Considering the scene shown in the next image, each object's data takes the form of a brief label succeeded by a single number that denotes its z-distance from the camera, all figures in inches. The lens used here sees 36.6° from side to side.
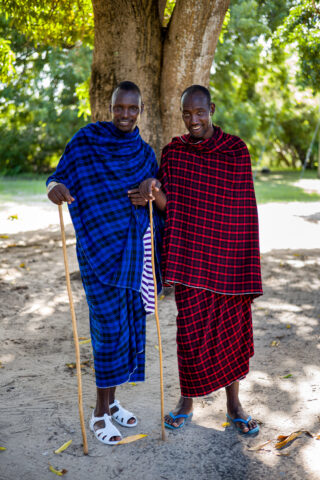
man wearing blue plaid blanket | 114.5
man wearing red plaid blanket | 116.4
